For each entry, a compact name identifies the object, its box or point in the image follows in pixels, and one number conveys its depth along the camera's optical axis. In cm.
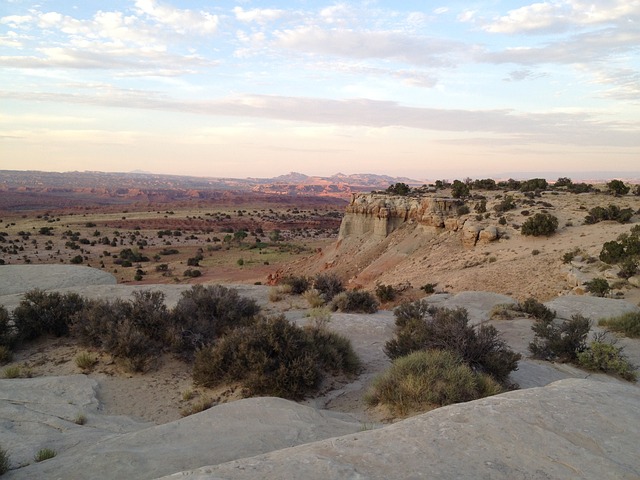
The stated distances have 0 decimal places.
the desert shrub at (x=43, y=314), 1011
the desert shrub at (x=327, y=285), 1480
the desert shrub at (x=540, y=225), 2328
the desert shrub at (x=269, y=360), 726
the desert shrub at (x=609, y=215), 2341
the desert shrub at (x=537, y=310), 1232
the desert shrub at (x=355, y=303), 1273
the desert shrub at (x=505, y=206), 2762
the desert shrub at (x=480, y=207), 2794
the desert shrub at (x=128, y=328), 856
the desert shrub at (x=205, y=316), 912
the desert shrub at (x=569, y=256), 1972
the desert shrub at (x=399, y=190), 3550
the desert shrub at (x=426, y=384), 609
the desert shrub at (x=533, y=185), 3370
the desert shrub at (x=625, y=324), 1156
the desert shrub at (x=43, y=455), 482
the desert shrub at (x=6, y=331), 950
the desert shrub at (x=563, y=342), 945
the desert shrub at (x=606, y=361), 880
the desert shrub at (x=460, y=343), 755
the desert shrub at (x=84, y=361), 858
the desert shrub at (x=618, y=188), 2961
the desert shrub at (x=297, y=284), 1512
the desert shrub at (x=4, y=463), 439
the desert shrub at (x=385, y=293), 1893
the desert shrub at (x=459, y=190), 3222
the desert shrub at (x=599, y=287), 1595
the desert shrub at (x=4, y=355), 903
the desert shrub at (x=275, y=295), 1417
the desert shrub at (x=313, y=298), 1365
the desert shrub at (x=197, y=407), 684
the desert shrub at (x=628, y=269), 1681
